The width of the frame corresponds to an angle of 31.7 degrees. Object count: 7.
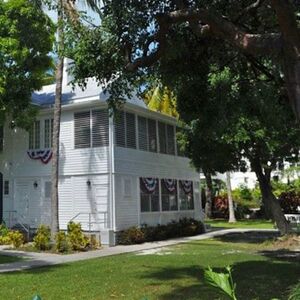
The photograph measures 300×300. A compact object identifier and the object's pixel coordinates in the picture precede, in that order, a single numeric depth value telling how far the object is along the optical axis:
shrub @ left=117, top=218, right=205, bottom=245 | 21.28
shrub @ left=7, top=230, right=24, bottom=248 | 19.64
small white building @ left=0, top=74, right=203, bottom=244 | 21.72
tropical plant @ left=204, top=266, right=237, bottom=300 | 2.82
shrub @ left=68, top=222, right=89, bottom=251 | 18.45
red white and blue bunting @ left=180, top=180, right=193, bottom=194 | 27.77
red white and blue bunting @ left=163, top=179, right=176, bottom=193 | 26.02
